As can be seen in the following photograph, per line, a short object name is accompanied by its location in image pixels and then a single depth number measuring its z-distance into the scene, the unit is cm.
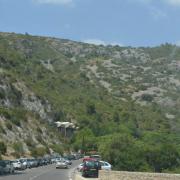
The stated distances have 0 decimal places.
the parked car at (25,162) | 6348
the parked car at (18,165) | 5913
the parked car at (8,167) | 5170
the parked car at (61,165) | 6819
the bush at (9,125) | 8282
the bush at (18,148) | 7836
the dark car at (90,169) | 4559
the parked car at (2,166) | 5013
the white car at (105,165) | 5344
